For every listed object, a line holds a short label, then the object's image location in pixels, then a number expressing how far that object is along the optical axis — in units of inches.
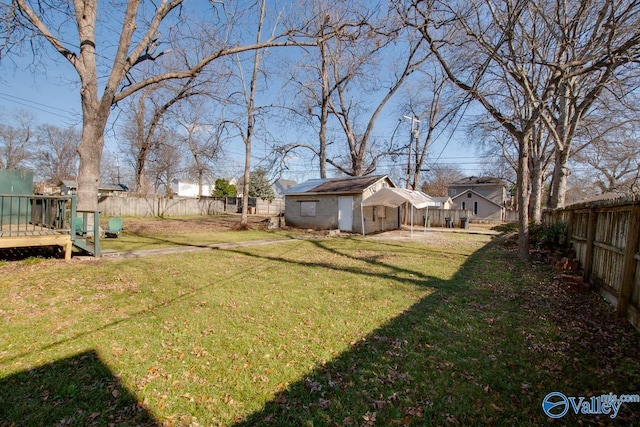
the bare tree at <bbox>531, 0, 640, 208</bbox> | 239.5
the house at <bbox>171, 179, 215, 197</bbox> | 2476.6
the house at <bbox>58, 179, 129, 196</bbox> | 1219.2
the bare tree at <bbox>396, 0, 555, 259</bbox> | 266.7
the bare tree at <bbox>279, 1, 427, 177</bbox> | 793.0
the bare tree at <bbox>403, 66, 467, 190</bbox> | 882.1
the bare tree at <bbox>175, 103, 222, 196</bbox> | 705.0
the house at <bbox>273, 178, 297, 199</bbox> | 2593.5
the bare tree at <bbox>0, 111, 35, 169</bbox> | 1430.9
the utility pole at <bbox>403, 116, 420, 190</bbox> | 884.0
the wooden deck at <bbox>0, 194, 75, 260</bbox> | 245.8
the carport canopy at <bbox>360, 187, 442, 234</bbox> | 602.8
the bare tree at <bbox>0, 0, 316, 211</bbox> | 346.3
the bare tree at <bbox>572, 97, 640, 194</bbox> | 533.4
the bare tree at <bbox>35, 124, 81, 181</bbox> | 1573.1
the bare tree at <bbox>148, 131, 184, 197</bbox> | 1401.3
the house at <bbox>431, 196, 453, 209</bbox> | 1322.5
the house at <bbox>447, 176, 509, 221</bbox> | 1352.1
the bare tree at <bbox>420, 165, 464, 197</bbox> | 2079.6
